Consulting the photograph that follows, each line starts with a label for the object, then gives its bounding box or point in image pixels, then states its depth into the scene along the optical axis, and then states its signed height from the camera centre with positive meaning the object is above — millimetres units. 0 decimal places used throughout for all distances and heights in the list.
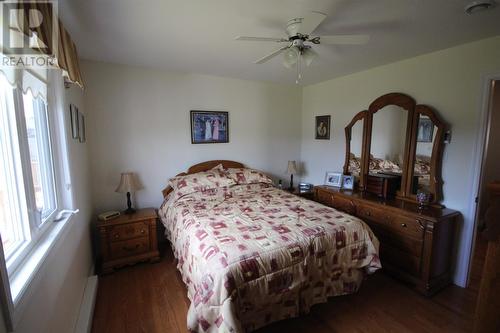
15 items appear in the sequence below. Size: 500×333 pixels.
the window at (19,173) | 1124 -189
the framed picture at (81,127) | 2309 +95
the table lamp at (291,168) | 3889 -506
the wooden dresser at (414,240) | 2180 -998
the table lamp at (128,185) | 2746 -557
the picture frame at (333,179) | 3418 -612
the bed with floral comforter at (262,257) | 1494 -871
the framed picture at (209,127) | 3330 +146
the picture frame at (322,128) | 3715 +145
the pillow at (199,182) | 2897 -566
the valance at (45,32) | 931 +489
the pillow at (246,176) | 3247 -546
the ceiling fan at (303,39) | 1526 +696
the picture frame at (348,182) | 3236 -616
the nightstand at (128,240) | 2543 -1141
